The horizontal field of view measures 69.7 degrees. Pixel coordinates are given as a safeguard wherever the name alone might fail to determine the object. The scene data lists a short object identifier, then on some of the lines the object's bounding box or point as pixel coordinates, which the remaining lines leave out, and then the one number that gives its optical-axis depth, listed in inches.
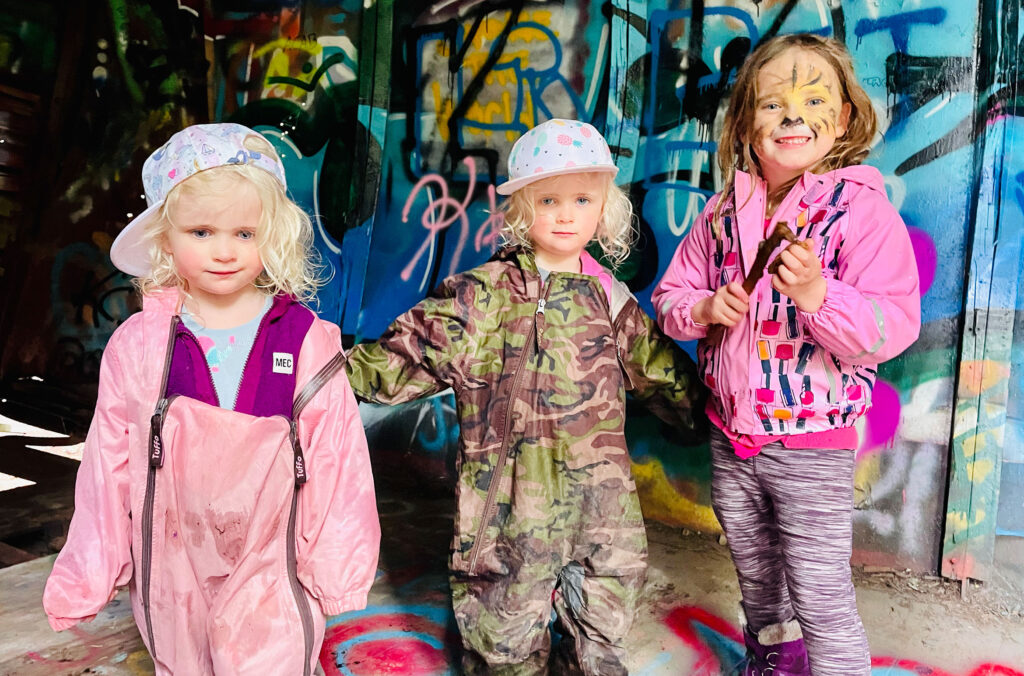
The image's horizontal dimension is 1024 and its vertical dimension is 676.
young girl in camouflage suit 78.0
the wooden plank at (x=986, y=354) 104.5
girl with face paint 71.4
